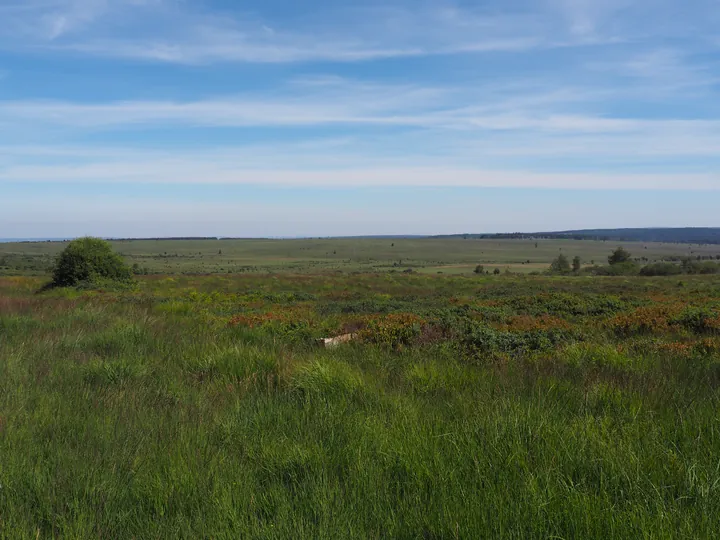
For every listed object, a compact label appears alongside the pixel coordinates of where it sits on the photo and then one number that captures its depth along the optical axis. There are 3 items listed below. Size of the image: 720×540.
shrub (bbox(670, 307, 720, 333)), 10.91
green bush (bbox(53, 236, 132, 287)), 36.56
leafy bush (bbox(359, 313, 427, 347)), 8.16
